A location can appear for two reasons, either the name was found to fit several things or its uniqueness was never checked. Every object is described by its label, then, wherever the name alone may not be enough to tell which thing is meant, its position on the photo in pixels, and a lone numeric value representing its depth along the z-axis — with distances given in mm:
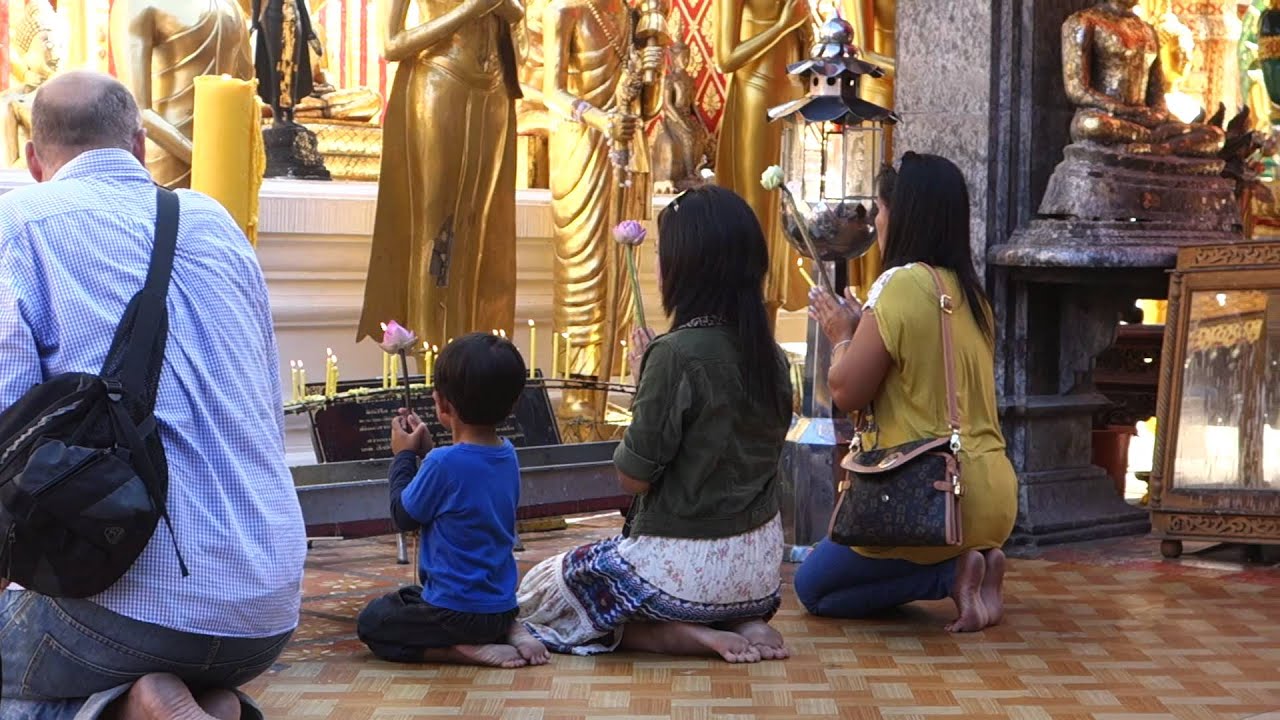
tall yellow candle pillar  3744
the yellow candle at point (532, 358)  5957
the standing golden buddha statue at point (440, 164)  7633
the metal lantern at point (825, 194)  5945
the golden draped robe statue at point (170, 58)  6848
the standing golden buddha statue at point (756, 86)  9227
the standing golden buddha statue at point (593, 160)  8578
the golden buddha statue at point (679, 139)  11352
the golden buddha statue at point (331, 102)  9688
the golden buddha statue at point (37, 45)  8688
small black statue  8734
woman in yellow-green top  4949
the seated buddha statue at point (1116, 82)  6500
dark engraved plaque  5605
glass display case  6113
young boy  4305
